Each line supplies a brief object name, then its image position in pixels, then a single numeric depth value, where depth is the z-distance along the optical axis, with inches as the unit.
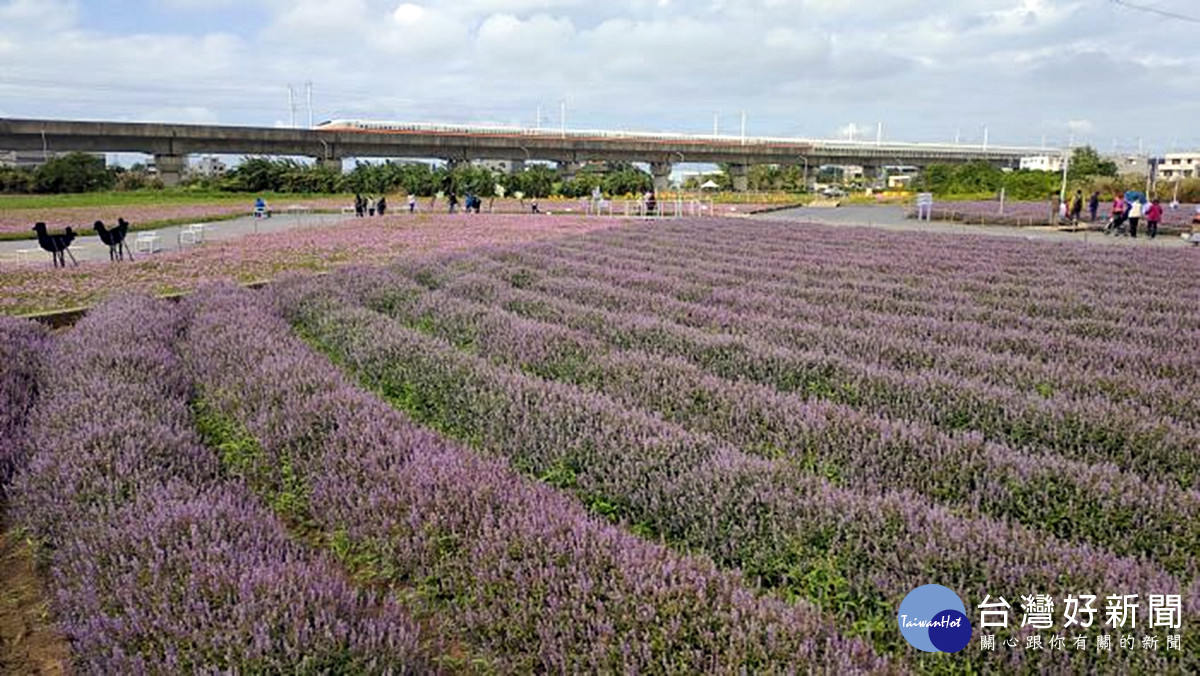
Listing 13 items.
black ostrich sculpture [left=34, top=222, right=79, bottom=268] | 632.4
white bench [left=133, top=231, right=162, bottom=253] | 804.0
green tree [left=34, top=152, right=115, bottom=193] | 2123.5
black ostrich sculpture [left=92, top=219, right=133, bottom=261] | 683.4
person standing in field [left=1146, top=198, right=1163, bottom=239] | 989.8
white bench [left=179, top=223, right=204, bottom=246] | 938.9
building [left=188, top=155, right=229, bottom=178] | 4913.9
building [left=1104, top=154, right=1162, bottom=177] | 3454.7
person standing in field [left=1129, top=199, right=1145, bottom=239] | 1003.3
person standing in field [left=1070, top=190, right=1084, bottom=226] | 1214.9
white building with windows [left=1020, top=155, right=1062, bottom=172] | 5036.4
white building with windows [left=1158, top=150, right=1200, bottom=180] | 4411.9
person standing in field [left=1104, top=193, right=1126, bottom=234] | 1056.2
